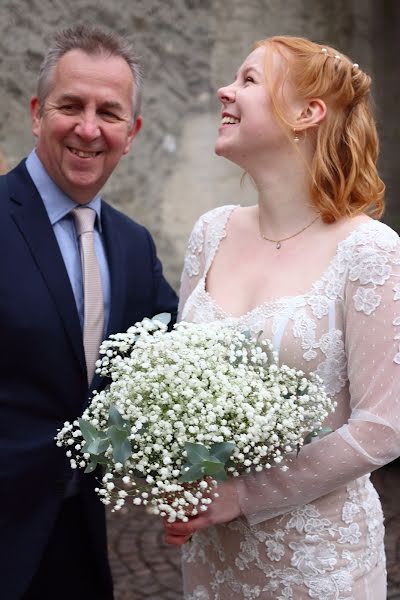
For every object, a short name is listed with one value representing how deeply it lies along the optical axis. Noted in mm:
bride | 2451
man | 2920
